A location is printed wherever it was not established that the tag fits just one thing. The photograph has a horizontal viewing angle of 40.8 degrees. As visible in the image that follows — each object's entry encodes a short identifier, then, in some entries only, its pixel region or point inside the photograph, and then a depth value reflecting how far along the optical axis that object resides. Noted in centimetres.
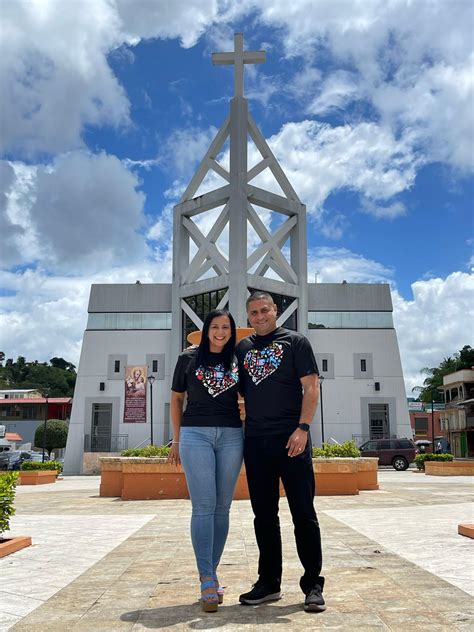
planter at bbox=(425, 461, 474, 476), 2178
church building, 3177
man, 400
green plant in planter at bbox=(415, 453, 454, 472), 2295
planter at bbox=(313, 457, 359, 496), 1270
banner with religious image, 3503
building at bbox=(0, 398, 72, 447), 6238
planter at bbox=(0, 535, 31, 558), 596
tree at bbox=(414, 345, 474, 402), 6706
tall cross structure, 3083
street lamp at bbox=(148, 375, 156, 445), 3252
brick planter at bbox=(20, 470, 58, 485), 2120
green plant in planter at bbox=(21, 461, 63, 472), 2208
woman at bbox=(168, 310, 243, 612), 404
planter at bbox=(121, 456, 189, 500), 1241
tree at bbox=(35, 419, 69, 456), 4988
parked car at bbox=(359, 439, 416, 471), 2853
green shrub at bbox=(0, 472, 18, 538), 601
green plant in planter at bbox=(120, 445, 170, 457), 1358
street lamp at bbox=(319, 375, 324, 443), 3407
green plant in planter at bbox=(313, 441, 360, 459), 1344
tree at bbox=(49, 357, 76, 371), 11231
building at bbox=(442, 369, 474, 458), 5109
